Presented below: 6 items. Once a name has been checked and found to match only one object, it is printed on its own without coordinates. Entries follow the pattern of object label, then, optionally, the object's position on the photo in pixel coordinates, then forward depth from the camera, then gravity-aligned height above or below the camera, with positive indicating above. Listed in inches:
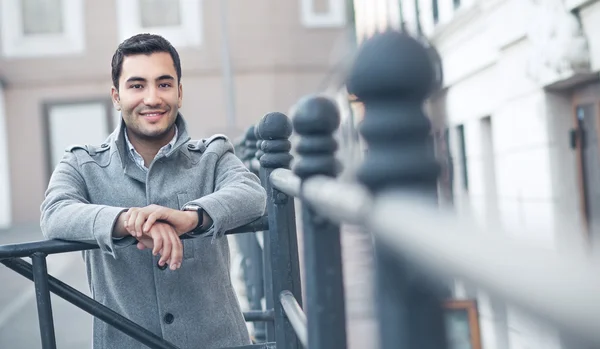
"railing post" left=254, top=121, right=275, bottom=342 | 140.2 -8.8
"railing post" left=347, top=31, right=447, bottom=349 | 50.0 +1.2
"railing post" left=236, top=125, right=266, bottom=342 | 170.5 -11.5
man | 117.5 +0.6
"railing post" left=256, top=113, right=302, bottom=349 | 115.7 -5.2
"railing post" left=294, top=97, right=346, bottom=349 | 85.1 -2.6
